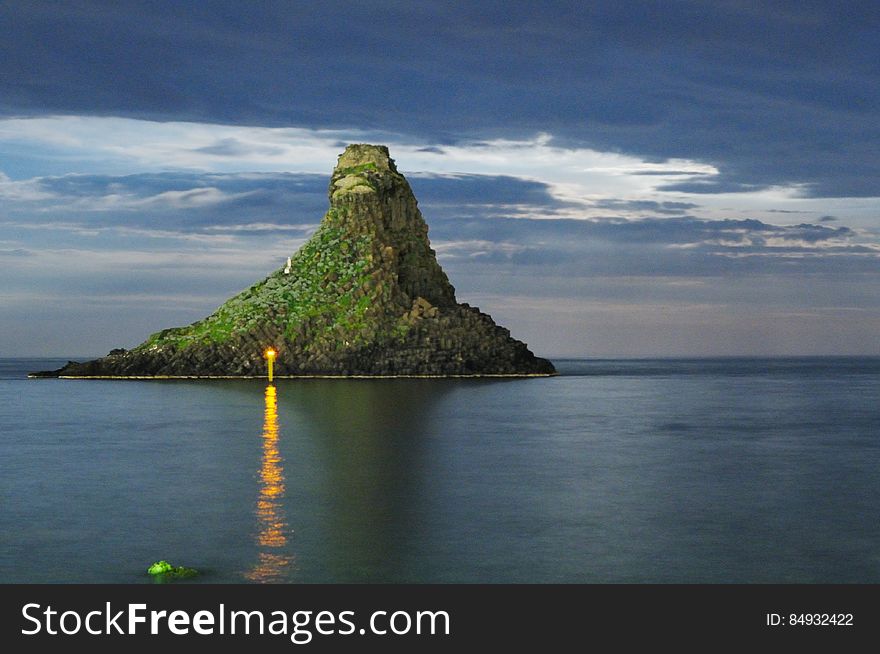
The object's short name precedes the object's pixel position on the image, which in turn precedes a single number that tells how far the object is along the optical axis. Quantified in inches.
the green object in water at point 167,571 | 1168.8
